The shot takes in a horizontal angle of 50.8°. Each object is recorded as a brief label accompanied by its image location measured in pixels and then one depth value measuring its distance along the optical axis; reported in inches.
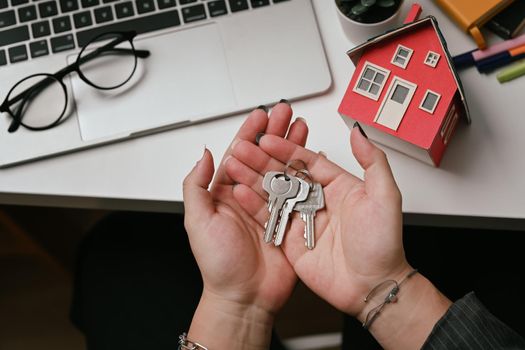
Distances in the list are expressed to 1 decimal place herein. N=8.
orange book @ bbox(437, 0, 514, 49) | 28.3
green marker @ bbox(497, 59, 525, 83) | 28.6
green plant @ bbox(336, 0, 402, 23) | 28.1
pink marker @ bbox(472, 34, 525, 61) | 28.7
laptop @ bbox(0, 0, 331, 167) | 30.1
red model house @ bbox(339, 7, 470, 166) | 25.7
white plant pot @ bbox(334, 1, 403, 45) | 28.3
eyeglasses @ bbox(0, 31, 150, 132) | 30.8
